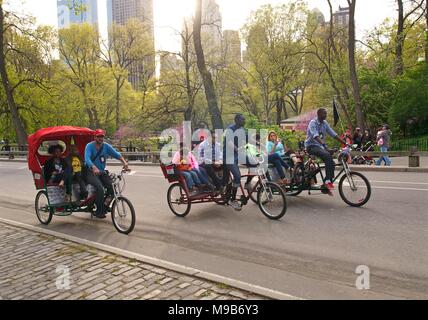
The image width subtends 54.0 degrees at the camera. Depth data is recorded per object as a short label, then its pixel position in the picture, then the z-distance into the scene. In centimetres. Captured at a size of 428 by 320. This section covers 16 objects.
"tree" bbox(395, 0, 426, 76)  2878
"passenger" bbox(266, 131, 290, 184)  913
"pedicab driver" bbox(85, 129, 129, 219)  802
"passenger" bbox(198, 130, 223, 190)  862
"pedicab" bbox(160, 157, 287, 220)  780
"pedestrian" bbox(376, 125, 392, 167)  1736
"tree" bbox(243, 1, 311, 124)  4459
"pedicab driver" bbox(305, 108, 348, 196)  863
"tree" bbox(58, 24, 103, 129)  4916
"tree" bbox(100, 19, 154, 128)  4859
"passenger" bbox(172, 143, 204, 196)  852
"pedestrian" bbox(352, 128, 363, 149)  1958
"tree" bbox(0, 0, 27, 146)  3167
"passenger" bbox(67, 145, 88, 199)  852
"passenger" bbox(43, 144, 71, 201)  845
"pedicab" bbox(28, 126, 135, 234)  832
